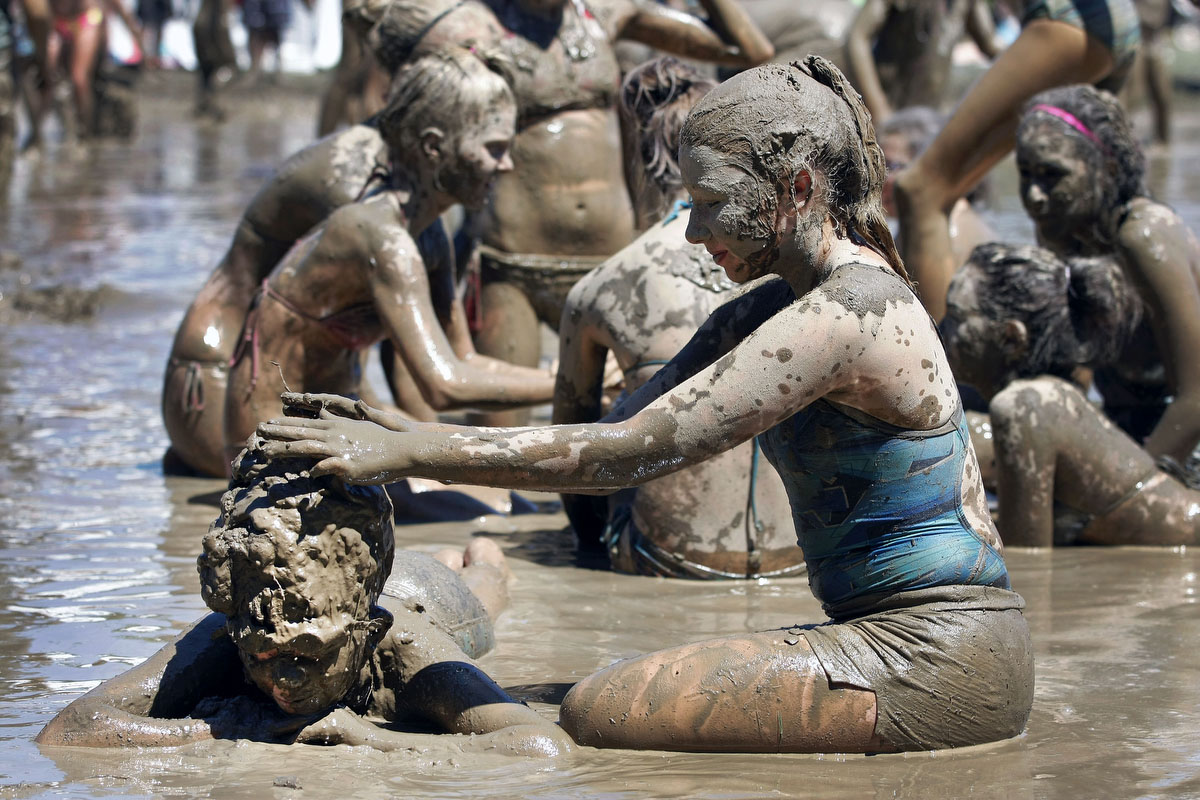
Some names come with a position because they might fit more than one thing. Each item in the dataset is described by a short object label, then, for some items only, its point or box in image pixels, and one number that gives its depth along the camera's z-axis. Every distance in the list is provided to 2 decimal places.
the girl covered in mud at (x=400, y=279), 9.36
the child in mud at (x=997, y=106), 12.04
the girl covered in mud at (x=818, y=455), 5.81
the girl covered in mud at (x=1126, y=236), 10.09
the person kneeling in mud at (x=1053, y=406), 9.58
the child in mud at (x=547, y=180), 12.68
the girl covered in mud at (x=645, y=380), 8.67
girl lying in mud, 5.79
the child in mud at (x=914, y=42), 22.61
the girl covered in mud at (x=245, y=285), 11.06
